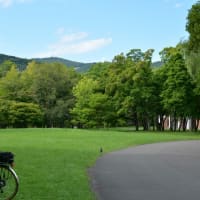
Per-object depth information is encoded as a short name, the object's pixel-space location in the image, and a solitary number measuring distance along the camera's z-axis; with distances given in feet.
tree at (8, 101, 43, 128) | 202.28
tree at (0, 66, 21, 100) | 225.27
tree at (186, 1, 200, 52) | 92.12
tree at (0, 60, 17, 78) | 286.09
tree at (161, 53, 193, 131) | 171.01
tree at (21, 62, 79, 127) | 226.79
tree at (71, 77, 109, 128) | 189.78
